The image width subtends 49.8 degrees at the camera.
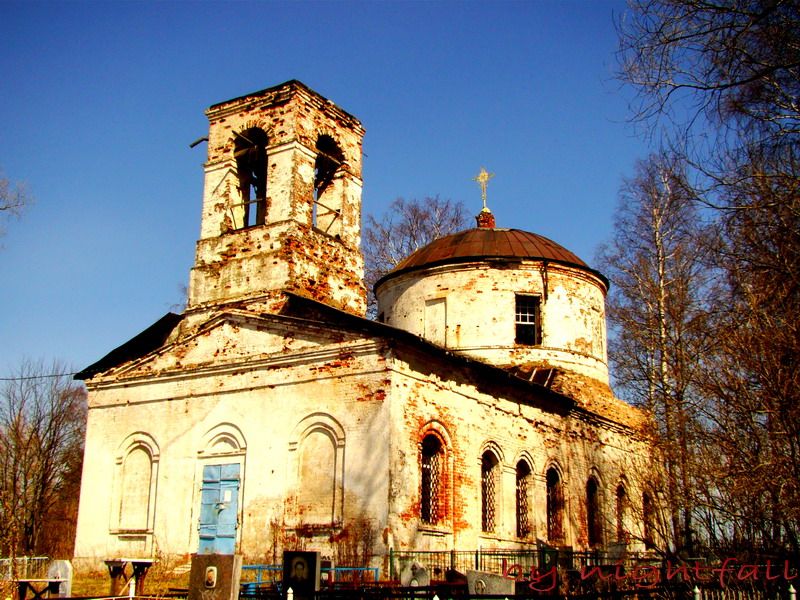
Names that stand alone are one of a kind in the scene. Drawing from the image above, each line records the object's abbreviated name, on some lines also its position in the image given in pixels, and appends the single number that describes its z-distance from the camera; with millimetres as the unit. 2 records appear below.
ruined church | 15688
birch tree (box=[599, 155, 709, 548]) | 22344
